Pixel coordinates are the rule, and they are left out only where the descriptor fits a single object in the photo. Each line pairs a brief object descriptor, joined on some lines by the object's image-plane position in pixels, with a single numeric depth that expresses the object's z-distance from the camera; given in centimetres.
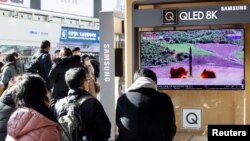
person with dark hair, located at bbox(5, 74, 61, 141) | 294
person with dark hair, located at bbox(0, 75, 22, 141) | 391
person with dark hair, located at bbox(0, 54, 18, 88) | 891
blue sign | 1560
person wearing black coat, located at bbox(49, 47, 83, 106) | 667
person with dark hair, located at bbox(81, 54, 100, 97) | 680
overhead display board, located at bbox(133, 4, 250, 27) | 586
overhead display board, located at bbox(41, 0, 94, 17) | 1830
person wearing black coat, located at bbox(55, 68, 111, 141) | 380
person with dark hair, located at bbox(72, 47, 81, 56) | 859
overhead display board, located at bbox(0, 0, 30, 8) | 1552
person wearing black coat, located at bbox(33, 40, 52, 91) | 825
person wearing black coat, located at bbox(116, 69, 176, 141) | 397
